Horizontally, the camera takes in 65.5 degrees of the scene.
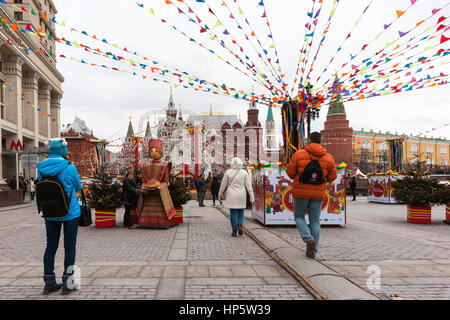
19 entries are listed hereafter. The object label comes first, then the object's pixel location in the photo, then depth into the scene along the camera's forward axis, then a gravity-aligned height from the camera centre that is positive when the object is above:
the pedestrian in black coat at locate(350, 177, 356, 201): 22.42 -1.66
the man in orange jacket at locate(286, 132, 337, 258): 5.13 -0.35
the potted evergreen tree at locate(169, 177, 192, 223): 9.50 -0.91
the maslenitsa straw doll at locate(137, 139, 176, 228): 8.69 -0.86
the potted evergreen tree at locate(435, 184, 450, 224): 9.74 -1.00
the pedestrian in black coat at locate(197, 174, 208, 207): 17.83 -1.42
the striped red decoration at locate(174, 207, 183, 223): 9.78 -1.53
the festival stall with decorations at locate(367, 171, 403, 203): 19.30 -1.58
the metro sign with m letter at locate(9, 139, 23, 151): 22.78 +1.04
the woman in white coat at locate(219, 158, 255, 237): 7.63 -0.66
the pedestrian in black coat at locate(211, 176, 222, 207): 18.48 -1.42
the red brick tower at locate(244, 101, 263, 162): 107.75 +13.37
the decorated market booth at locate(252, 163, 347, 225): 8.93 -1.03
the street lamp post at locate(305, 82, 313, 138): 8.78 +1.58
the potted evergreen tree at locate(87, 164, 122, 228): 9.18 -0.94
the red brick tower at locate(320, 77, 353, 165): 85.44 +7.17
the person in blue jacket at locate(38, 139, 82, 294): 3.76 -0.66
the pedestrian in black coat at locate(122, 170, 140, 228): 9.10 -0.87
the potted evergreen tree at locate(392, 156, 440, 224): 10.12 -0.96
